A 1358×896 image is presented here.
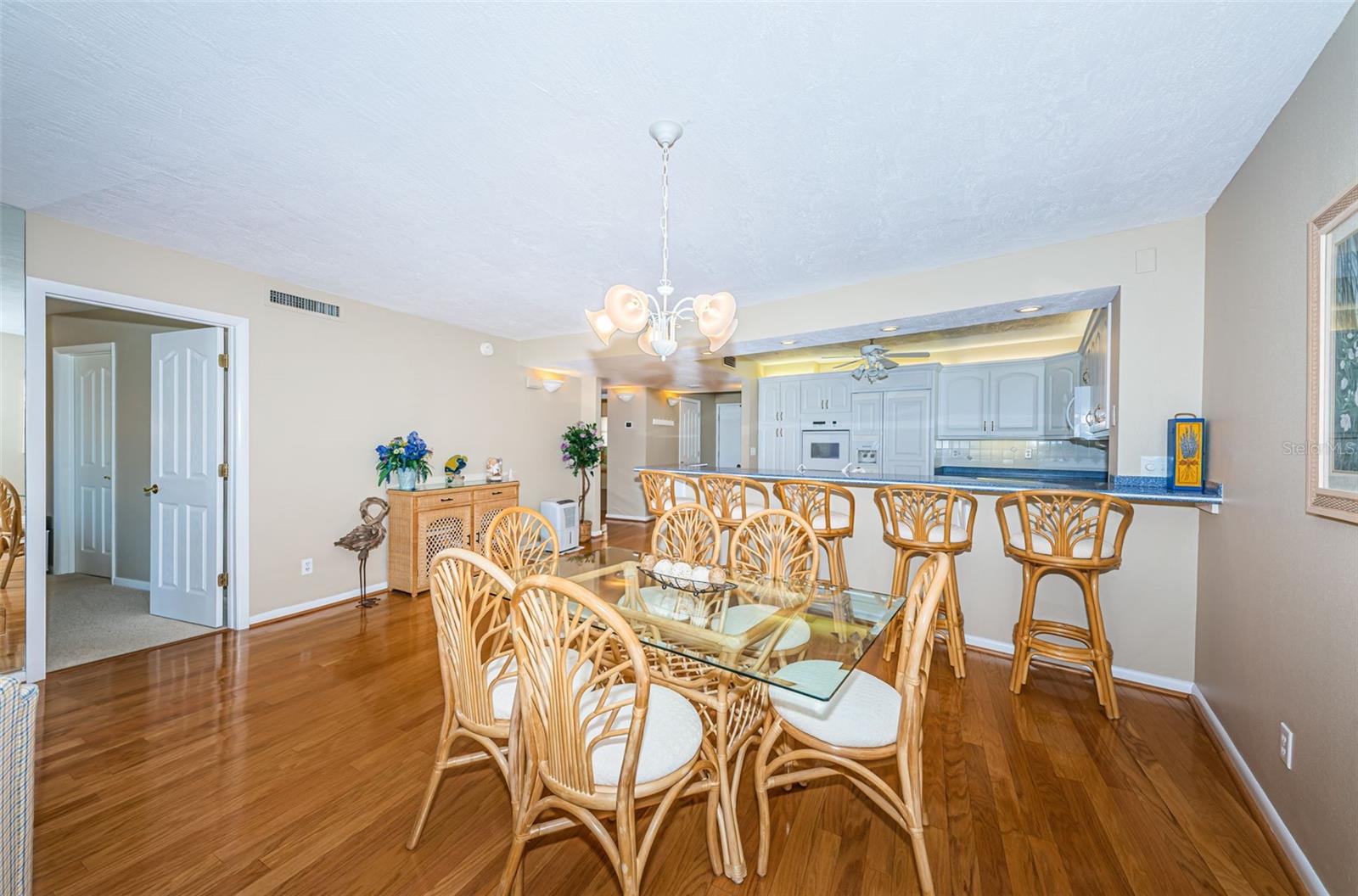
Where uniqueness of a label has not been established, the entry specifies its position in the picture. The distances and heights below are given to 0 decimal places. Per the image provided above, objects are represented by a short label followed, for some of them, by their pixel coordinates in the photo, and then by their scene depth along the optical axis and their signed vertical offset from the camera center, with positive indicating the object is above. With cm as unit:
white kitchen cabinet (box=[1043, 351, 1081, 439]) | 494 +54
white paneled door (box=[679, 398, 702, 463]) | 904 +24
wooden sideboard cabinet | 405 -71
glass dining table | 141 -60
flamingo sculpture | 385 -75
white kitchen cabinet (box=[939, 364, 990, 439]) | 550 +49
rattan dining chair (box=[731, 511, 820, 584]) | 228 -50
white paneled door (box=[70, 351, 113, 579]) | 438 -18
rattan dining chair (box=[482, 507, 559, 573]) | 226 -47
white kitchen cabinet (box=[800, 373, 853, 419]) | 630 +62
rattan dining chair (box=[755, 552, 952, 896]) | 130 -79
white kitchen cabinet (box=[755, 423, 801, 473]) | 666 -4
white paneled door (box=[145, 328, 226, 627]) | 336 -24
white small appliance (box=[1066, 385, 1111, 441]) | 317 +19
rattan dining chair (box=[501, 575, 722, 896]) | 113 -75
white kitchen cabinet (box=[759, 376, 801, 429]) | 665 +57
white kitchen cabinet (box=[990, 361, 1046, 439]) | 519 +48
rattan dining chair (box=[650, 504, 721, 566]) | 271 -49
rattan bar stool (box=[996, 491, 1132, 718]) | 238 -53
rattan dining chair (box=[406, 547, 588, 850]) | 144 -68
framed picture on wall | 130 +24
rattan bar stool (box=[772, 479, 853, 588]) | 300 -41
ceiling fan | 474 +82
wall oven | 631 -7
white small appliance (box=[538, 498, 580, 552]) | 547 -85
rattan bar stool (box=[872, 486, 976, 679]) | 275 -50
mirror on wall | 244 -1
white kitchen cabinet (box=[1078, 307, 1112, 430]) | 315 +59
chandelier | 192 +50
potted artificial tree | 603 -6
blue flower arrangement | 411 -11
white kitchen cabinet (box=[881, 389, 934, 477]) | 580 +14
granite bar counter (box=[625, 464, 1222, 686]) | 257 -78
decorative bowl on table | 203 -54
